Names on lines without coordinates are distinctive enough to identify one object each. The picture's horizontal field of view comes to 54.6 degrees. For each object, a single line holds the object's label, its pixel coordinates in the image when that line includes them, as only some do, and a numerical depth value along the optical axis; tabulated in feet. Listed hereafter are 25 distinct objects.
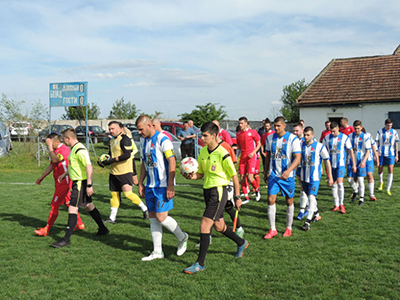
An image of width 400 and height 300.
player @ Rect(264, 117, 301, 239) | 21.13
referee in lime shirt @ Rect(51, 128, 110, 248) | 20.76
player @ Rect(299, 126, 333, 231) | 24.31
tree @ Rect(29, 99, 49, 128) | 64.98
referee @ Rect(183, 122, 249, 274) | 16.81
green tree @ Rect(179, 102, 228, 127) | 106.01
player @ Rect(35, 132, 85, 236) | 22.34
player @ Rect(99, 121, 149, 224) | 24.59
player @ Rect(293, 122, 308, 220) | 25.91
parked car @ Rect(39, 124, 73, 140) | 61.93
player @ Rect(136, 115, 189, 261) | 17.72
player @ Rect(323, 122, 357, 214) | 28.27
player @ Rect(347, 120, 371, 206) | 30.53
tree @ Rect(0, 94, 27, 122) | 64.34
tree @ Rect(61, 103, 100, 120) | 153.71
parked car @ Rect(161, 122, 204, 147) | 69.46
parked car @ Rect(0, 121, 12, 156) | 66.20
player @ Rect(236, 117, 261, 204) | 31.53
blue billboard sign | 59.77
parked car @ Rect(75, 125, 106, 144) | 104.95
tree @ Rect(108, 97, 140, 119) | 161.38
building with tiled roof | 69.97
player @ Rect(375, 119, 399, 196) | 36.29
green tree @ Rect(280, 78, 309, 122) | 141.95
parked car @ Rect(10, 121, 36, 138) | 62.34
